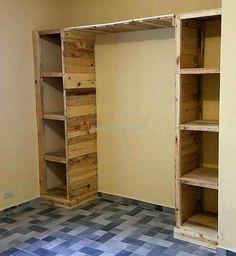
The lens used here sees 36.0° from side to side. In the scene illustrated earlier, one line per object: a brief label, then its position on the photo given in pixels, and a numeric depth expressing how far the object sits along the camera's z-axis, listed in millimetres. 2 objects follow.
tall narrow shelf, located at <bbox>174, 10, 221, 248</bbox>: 3074
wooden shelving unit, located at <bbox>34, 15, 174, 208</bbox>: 3900
